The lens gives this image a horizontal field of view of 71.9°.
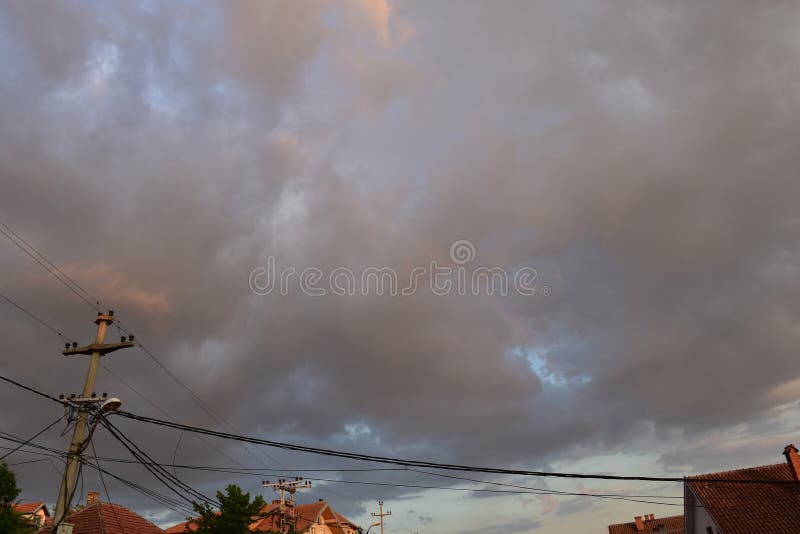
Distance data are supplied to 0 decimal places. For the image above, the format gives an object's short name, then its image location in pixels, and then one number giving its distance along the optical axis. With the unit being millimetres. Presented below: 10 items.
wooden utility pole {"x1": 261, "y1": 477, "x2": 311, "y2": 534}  43375
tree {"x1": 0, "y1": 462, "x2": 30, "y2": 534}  24212
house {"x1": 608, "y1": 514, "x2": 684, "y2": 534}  73875
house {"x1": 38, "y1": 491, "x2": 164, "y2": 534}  31828
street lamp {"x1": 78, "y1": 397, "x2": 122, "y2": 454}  16125
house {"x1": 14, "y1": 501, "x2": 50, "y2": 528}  53188
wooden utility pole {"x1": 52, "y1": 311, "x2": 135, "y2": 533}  15273
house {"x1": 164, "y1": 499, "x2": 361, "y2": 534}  56938
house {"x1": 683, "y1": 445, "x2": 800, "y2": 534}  35375
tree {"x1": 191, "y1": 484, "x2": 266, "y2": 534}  23953
